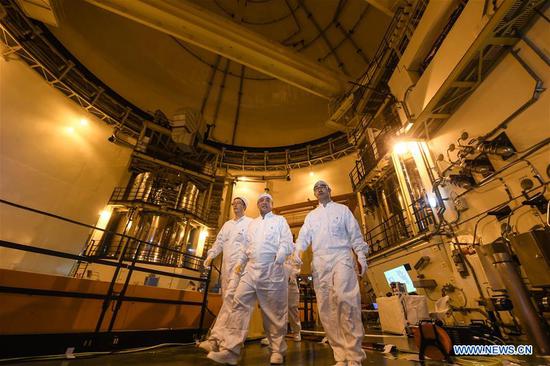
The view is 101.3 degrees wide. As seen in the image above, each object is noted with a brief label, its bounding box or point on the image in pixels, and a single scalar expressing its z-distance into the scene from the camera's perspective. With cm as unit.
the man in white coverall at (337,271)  193
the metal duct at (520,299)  249
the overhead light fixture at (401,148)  551
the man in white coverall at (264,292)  210
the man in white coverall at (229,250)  249
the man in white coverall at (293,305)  354
